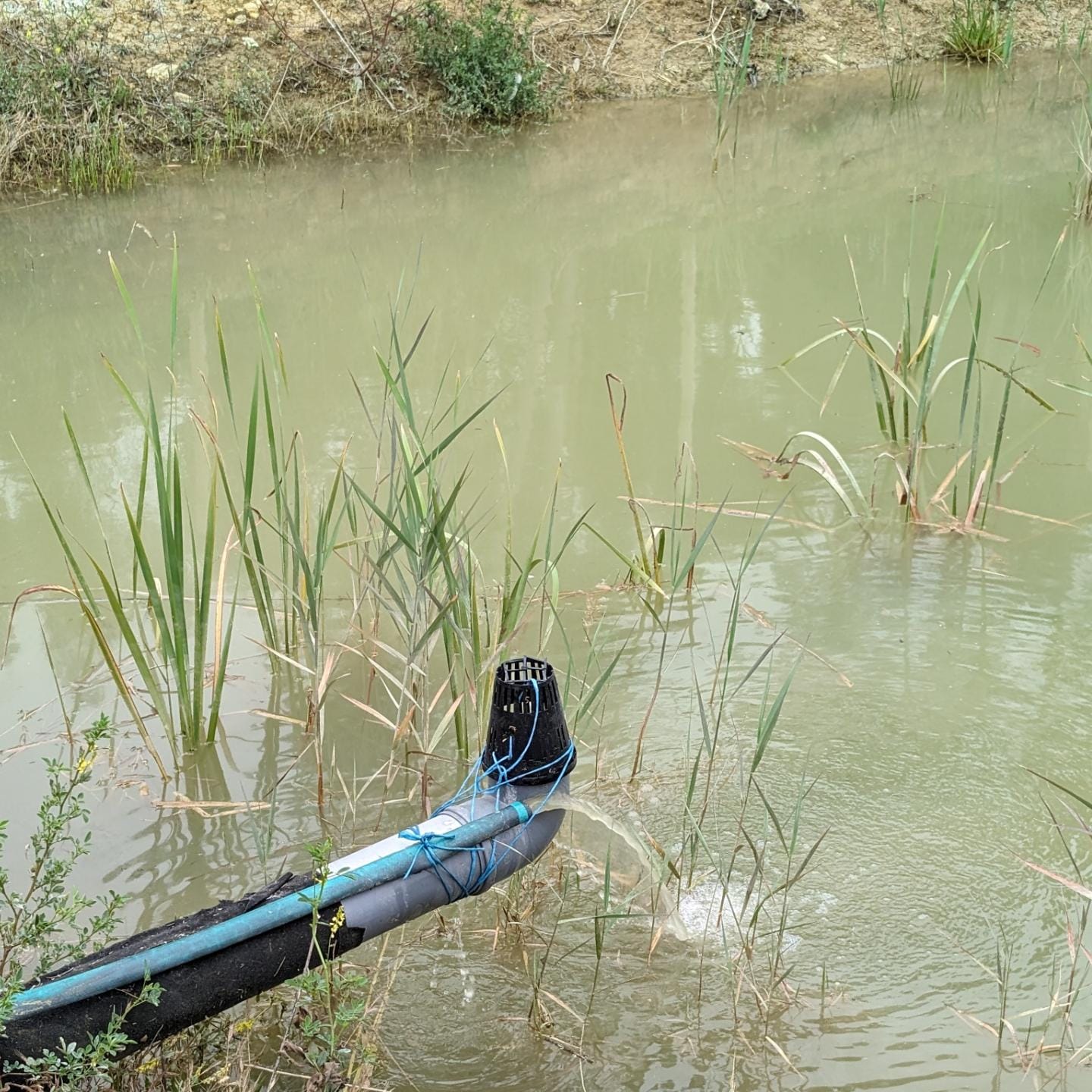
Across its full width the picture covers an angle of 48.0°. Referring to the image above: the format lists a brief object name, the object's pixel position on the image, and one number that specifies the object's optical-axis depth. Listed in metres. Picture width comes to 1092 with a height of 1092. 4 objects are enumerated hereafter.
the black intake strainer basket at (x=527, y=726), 1.88
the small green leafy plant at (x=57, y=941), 1.50
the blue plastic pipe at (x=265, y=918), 1.55
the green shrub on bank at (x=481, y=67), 8.27
